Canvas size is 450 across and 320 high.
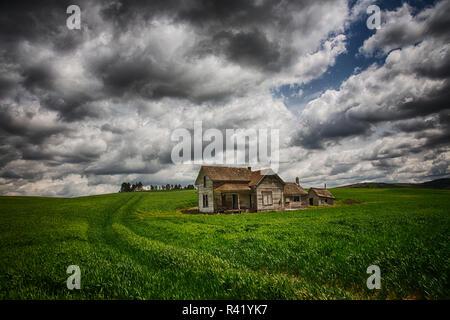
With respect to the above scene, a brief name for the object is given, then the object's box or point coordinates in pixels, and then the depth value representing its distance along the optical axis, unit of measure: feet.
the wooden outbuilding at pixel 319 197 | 153.35
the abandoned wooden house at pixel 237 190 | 104.63
